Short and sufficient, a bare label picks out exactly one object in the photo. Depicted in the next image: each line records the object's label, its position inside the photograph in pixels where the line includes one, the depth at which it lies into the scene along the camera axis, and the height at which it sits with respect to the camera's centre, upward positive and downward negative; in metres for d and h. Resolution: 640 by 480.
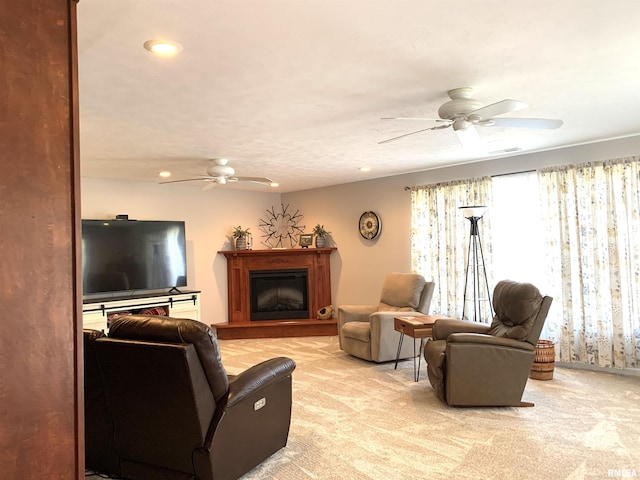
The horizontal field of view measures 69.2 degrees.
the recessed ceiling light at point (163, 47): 2.29 +1.05
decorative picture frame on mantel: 7.63 +0.17
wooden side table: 4.41 -0.77
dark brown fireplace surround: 7.44 -0.29
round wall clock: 6.90 +0.35
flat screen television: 5.90 +0.00
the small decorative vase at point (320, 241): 7.50 +0.15
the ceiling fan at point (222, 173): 5.29 +0.92
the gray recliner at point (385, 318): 5.15 -0.82
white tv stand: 5.61 -0.66
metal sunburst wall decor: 8.08 +0.41
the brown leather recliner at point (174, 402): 2.37 -0.79
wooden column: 1.30 +0.04
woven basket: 4.55 -1.18
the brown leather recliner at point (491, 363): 3.71 -0.95
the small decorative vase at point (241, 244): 7.43 +0.13
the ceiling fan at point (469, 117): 3.01 +0.85
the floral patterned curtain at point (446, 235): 5.73 +0.15
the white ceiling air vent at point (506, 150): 5.11 +1.06
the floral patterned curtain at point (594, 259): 4.62 -0.18
